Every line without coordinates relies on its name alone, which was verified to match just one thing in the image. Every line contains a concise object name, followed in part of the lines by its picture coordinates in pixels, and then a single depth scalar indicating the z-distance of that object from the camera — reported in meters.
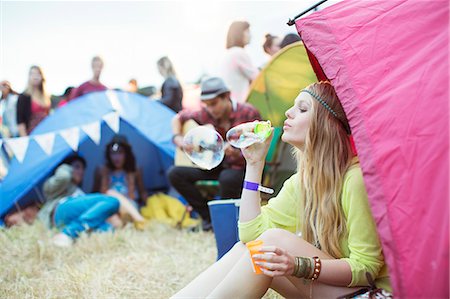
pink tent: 1.19
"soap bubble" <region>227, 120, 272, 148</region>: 1.78
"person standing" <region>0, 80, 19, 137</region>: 4.98
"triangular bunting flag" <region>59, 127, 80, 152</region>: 4.11
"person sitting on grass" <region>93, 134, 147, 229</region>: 4.29
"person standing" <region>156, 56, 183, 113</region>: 5.05
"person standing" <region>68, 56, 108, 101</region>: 5.25
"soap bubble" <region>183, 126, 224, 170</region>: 2.06
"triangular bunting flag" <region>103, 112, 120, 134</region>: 4.30
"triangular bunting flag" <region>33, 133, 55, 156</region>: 4.12
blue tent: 4.04
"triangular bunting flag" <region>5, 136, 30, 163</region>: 4.09
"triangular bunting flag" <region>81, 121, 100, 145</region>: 4.16
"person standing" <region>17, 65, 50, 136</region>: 4.93
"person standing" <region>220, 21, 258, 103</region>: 4.31
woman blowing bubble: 1.47
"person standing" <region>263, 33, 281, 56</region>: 4.52
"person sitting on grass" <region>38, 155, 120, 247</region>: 3.61
